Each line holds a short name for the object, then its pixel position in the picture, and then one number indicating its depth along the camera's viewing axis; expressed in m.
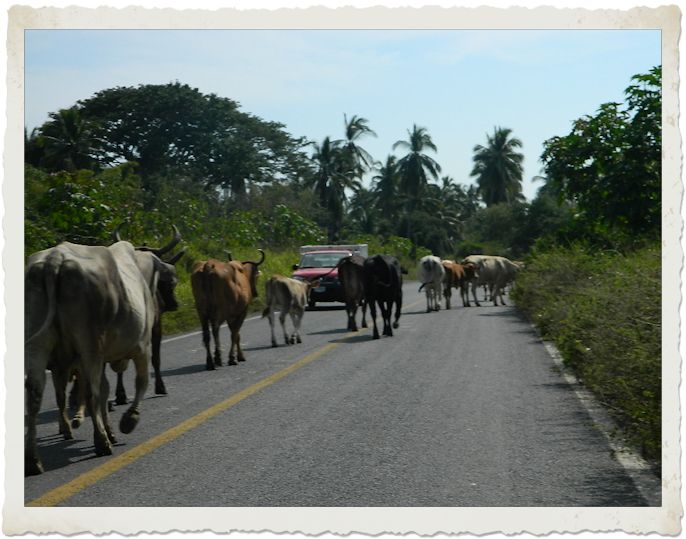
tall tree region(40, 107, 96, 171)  27.85
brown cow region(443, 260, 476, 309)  30.98
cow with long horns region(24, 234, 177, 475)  7.96
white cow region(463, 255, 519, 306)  32.75
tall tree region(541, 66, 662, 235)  16.23
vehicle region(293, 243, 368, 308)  30.05
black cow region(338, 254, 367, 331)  21.66
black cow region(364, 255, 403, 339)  20.86
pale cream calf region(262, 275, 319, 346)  18.80
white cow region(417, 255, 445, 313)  29.11
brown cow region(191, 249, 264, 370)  15.24
